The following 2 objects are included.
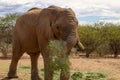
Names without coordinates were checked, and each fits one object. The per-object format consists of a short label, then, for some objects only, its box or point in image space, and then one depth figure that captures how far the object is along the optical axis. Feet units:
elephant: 34.83
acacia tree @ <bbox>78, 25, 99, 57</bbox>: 128.06
